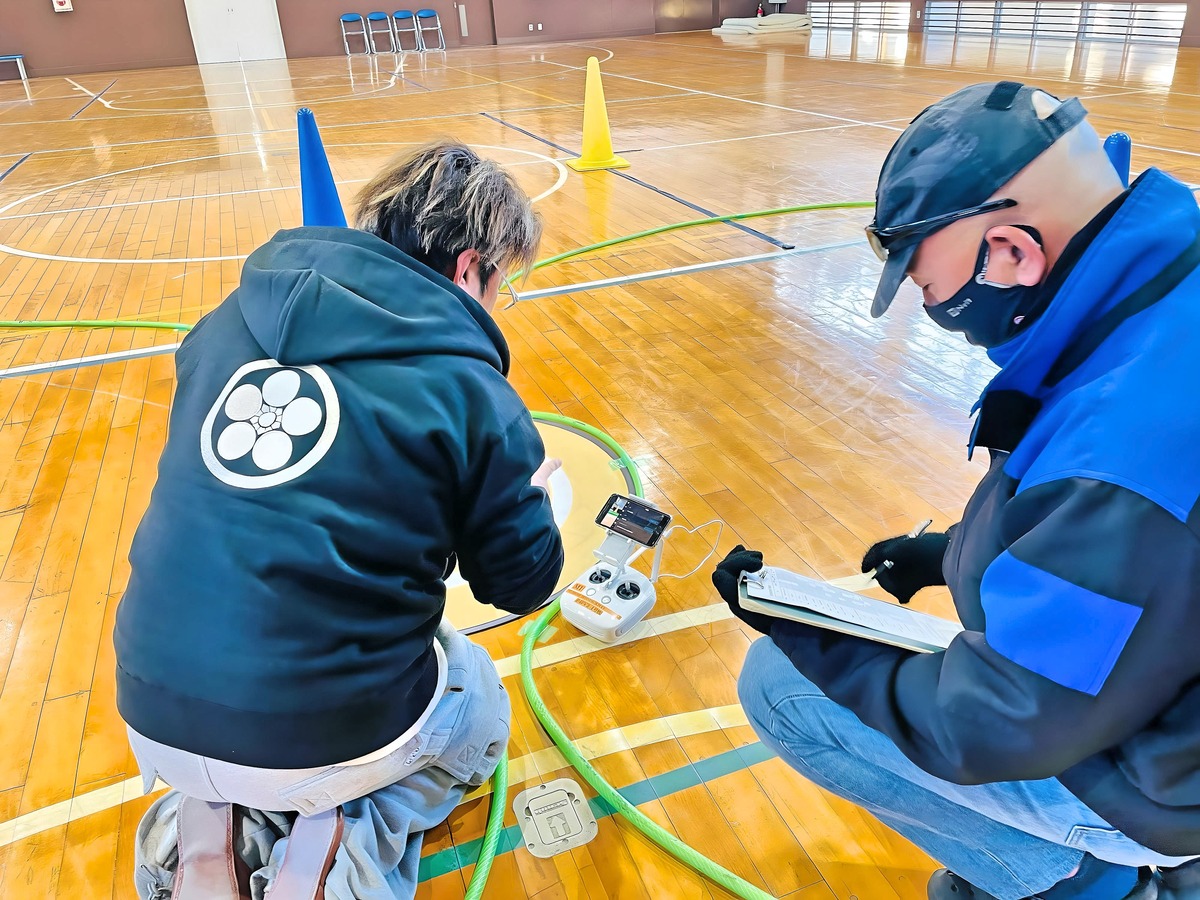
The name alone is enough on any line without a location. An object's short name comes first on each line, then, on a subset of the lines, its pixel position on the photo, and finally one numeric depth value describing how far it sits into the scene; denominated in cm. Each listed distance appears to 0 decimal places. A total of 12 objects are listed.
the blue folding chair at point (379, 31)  1771
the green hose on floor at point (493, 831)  158
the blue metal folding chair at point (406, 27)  1794
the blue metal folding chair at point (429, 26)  1803
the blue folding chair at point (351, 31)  1748
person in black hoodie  111
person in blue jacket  86
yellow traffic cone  685
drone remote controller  219
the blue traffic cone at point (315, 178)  298
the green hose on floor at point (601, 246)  421
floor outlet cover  170
